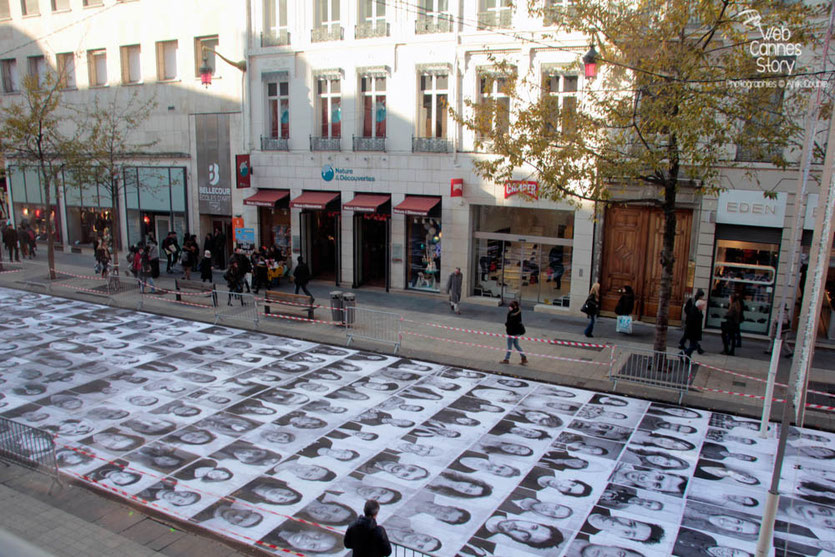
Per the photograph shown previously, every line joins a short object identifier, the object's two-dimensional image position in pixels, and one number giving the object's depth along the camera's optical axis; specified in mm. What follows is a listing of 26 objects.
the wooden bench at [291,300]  19062
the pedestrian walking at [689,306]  15408
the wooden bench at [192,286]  20969
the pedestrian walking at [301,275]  21594
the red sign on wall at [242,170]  25438
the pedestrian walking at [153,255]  24609
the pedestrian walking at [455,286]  20703
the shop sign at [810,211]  16289
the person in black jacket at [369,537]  6445
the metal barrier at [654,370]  13273
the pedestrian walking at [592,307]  17922
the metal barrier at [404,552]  7527
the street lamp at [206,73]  22525
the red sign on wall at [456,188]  21359
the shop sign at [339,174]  23728
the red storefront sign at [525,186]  19555
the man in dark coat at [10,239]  29438
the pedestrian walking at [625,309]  18016
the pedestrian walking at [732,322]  16312
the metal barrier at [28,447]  9250
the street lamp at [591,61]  13125
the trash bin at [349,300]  18422
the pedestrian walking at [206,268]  25031
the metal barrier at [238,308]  18773
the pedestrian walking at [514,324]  14908
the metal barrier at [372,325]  17109
